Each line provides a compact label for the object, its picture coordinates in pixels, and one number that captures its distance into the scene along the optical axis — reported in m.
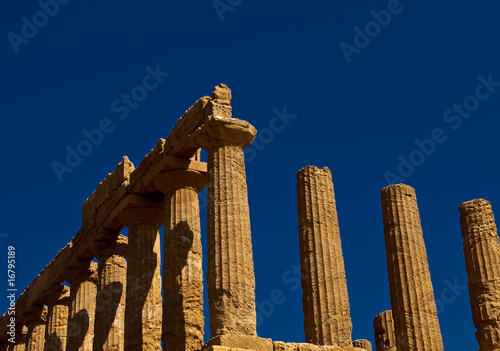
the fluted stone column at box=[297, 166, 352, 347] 24.66
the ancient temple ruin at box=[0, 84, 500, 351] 23.47
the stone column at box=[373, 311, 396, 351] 32.78
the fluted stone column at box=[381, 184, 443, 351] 26.20
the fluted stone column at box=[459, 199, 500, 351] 27.14
